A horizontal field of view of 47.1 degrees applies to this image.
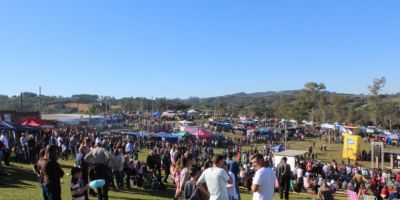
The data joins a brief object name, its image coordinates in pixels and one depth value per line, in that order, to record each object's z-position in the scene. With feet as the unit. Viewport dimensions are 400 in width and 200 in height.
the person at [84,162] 36.91
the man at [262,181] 22.86
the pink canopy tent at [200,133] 133.80
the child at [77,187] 23.89
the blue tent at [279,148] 125.10
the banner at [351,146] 131.85
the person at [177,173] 25.62
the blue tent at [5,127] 67.64
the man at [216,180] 21.91
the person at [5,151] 55.23
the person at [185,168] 25.84
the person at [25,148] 60.34
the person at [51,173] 22.99
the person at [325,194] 42.06
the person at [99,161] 33.83
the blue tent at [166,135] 139.90
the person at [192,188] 23.11
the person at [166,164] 52.82
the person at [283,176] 42.09
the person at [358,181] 59.06
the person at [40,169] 23.44
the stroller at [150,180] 46.29
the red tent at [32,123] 81.28
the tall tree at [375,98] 318.04
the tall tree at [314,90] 357.26
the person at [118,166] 41.57
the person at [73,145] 72.84
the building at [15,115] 138.25
